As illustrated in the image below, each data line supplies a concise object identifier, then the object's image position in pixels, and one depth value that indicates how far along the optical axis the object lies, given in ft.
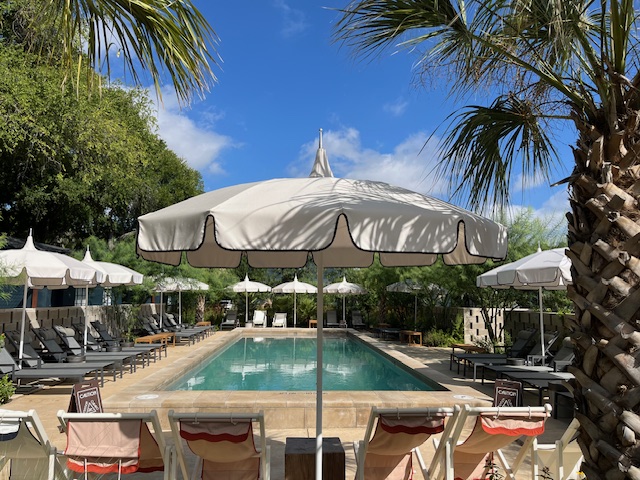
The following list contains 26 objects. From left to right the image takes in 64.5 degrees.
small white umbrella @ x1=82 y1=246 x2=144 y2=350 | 37.70
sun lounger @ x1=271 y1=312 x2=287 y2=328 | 83.87
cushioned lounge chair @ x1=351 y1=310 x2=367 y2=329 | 82.28
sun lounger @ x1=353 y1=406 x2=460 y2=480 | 12.39
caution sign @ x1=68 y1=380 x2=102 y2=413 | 14.40
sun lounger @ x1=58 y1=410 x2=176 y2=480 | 12.08
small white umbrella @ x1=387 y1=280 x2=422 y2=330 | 64.39
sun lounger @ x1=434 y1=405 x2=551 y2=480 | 12.68
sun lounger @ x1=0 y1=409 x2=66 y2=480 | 12.23
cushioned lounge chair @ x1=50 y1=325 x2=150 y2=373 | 35.19
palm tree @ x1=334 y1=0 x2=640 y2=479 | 9.20
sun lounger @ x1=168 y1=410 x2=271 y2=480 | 11.82
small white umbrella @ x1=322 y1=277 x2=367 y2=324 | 75.31
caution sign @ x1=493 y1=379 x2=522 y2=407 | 15.20
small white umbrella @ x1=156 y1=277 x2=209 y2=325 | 60.18
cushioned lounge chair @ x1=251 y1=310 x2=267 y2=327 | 83.20
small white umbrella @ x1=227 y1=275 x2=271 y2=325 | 79.84
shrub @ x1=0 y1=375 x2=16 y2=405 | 26.14
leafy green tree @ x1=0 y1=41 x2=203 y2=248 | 43.93
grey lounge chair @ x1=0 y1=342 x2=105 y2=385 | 28.40
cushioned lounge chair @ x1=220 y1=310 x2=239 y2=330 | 81.15
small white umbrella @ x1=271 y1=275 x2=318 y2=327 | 78.28
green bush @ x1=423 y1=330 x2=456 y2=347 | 58.47
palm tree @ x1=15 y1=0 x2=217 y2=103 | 10.28
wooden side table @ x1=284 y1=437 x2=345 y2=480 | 12.94
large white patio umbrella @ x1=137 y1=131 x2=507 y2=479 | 9.71
